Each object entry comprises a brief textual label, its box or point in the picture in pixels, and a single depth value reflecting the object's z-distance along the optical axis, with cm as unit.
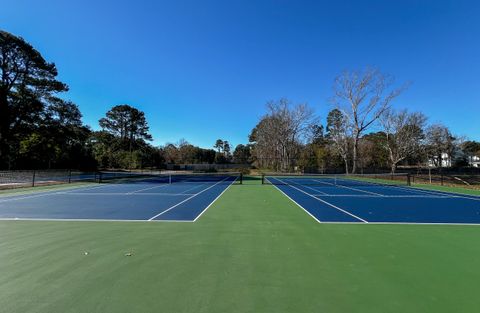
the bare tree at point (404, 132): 4372
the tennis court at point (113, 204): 868
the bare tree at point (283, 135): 5034
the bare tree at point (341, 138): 4441
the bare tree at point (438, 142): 4930
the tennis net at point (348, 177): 3100
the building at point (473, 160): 7550
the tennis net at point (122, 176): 3264
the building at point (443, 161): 6489
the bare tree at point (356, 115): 4088
